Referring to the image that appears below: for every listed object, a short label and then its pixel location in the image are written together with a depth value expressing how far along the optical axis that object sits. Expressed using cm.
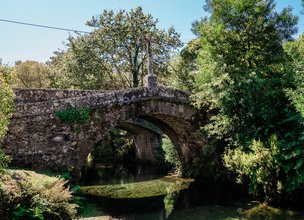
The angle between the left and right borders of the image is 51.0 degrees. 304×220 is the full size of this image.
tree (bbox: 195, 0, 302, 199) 1311
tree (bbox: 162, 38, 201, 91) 2181
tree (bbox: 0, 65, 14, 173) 776
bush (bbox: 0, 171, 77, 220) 743
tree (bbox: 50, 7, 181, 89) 2902
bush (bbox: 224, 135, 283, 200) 1183
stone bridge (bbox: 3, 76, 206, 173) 1220
